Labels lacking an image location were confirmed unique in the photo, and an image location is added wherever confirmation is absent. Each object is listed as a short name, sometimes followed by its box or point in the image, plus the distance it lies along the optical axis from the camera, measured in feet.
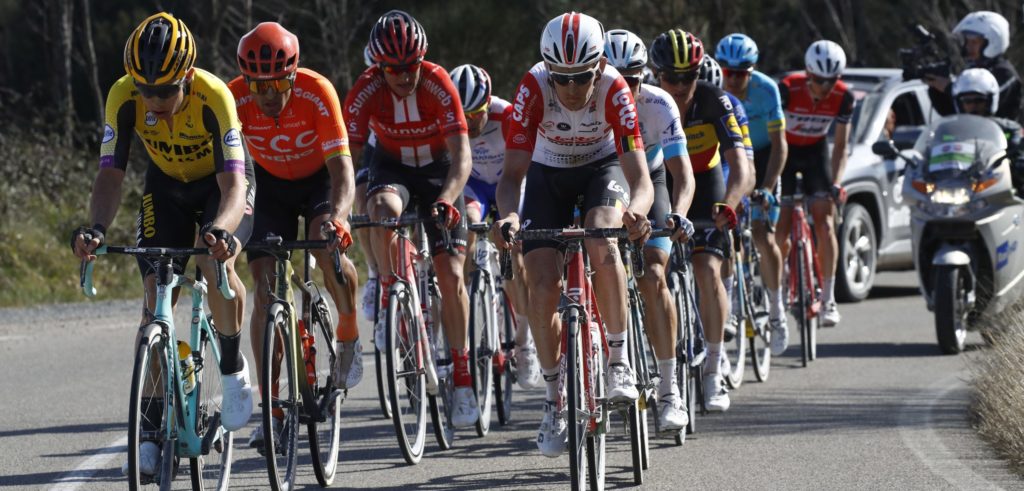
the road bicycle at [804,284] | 79.05
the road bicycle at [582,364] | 44.16
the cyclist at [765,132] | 73.87
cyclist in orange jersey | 49.88
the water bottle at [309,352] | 50.75
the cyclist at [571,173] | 47.44
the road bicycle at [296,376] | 46.96
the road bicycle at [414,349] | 53.47
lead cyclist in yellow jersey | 43.37
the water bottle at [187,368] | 43.60
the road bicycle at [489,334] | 61.52
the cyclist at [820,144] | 85.71
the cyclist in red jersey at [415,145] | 57.57
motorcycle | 80.79
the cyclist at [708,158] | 61.52
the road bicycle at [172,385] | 40.98
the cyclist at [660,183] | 53.93
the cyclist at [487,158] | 64.85
